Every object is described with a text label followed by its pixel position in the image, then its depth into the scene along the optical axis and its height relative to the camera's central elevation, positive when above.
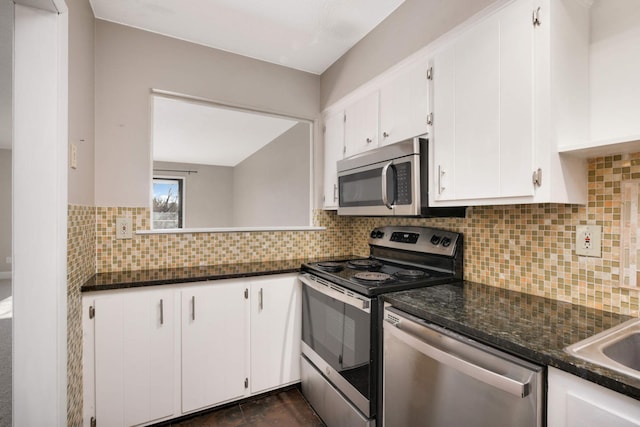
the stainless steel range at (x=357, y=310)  1.50 -0.53
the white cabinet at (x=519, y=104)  1.17 +0.44
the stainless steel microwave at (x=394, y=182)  1.65 +0.18
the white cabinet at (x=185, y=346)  1.65 -0.78
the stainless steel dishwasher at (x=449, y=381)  0.90 -0.56
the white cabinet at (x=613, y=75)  1.16 +0.53
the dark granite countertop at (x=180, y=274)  1.68 -0.38
